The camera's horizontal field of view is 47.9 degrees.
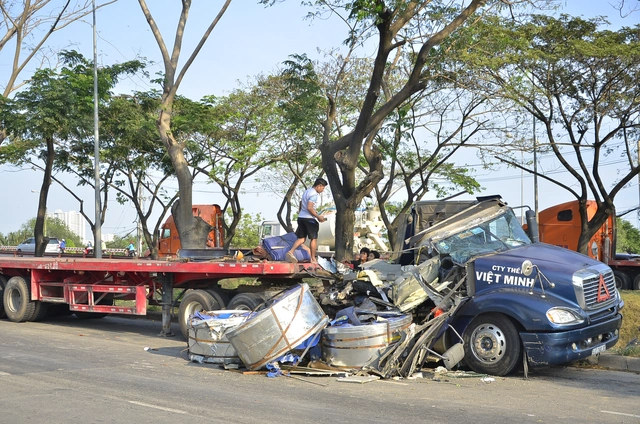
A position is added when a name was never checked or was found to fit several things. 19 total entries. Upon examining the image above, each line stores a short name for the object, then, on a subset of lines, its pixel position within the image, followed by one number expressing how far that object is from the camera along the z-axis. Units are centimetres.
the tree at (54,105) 2372
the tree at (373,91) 1540
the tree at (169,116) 1916
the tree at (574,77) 2003
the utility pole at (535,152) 2353
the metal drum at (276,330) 912
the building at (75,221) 15312
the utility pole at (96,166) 2259
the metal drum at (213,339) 993
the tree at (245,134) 3027
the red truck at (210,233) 3136
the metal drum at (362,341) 920
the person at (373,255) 1337
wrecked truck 892
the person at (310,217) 1227
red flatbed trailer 1178
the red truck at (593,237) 2362
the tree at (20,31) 2513
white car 4944
